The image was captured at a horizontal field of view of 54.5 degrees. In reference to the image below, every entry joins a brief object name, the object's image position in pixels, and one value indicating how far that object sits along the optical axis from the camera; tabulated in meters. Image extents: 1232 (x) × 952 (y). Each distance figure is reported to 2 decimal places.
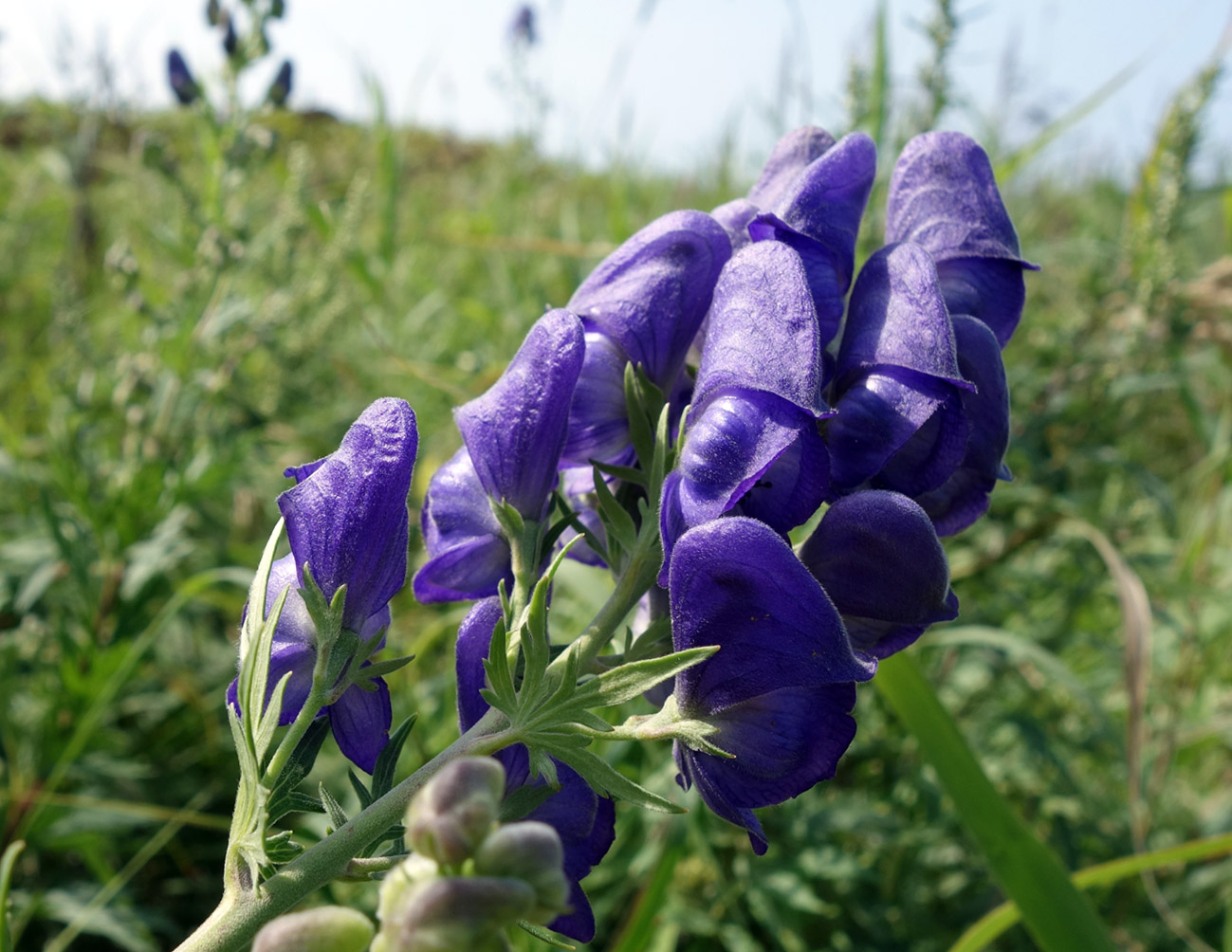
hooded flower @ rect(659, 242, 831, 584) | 0.11
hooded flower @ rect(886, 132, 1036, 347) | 0.14
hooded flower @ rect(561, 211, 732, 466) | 0.13
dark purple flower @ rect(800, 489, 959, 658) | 0.11
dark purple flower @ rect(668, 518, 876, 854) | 0.10
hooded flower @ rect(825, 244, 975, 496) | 0.11
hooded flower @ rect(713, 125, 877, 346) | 0.13
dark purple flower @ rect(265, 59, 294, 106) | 0.28
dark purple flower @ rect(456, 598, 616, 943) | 0.12
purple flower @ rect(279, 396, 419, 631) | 0.11
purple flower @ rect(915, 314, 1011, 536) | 0.13
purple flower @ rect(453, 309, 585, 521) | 0.12
